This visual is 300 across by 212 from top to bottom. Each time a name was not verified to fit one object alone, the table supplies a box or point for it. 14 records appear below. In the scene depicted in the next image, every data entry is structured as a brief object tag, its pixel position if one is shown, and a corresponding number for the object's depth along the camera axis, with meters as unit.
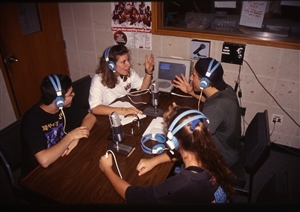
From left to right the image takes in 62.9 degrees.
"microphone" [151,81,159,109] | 1.95
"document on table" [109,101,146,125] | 1.90
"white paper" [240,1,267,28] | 2.31
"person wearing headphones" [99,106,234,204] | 1.13
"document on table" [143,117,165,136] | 1.75
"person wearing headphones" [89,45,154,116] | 2.11
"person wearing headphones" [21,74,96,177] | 1.53
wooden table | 1.30
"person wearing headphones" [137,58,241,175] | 1.65
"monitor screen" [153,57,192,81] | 2.39
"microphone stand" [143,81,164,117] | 1.96
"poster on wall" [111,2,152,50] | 2.63
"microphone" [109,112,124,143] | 1.52
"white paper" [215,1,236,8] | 2.35
